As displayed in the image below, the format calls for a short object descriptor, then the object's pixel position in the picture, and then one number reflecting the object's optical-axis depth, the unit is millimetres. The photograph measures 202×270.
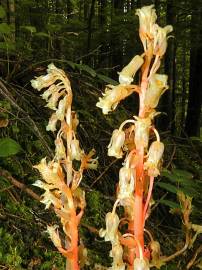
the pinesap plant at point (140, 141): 167
